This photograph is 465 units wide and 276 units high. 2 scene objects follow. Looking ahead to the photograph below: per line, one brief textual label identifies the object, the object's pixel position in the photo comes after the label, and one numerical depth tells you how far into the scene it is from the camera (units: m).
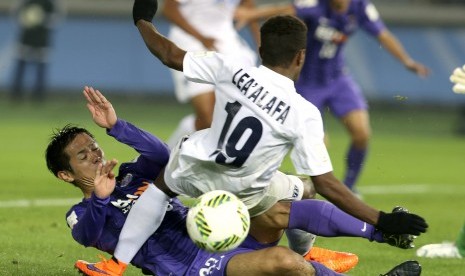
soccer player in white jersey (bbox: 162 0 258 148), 24.62
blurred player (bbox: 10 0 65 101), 48.41
